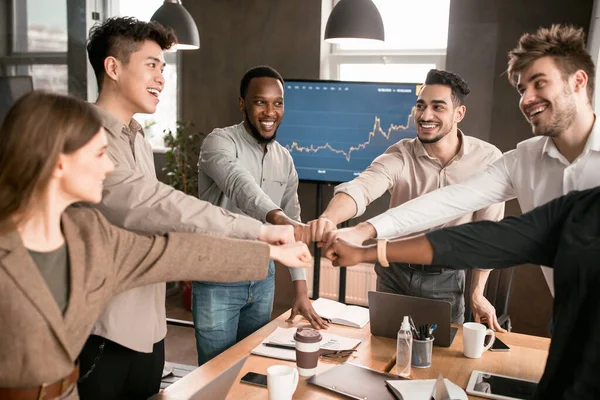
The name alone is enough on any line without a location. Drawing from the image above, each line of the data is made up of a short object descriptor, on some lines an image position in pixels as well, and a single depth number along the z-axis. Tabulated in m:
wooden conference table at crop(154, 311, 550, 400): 1.73
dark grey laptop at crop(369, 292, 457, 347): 2.04
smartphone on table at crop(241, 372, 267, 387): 1.76
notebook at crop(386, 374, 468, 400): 1.46
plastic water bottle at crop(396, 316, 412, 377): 1.84
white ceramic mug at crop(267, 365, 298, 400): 1.58
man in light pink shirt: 2.49
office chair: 3.21
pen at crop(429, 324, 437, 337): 2.02
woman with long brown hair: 1.27
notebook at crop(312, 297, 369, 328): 2.34
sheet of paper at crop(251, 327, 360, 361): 2.00
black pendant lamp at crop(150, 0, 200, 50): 3.86
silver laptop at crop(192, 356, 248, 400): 1.34
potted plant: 5.12
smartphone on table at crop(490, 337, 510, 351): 2.11
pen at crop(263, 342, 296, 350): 2.05
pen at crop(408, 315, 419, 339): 1.92
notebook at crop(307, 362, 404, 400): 1.67
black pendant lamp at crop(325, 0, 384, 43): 3.40
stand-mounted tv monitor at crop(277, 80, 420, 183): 4.30
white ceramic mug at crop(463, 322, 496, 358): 2.01
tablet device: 1.71
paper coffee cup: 1.82
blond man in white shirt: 1.93
